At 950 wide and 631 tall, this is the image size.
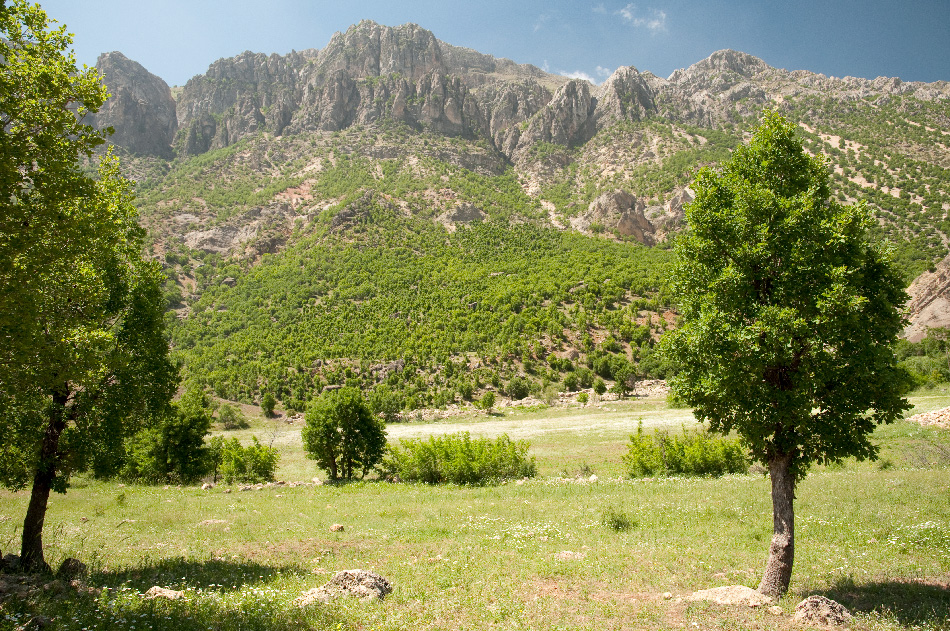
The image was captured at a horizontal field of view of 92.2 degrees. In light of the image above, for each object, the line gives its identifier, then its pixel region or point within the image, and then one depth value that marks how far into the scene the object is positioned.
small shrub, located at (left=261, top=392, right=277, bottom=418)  58.22
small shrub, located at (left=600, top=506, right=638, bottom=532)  13.21
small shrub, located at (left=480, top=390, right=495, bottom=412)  56.06
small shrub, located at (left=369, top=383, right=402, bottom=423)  57.05
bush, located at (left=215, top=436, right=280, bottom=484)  26.34
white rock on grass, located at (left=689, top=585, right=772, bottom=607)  7.18
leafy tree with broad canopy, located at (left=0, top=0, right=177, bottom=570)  7.39
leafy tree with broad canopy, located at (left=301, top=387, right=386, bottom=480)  24.92
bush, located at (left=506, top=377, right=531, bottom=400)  62.22
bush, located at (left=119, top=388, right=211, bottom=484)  25.30
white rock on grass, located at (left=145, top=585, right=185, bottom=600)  7.39
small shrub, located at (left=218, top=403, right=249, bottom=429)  54.06
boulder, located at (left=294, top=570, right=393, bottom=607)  7.92
